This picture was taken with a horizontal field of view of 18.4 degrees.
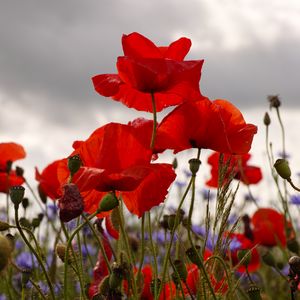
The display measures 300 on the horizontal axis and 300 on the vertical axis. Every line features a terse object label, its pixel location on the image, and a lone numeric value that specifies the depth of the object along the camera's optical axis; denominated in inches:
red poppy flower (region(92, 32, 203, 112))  23.5
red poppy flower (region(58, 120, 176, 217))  22.6
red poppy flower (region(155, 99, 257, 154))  24.6
